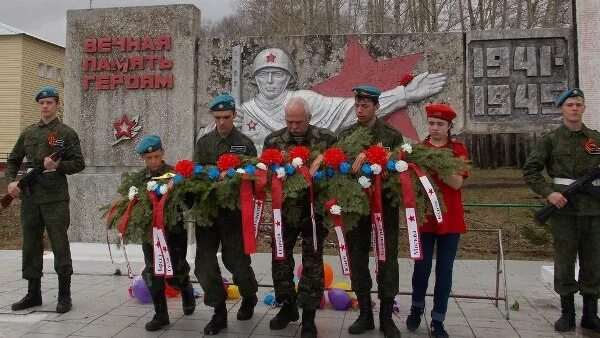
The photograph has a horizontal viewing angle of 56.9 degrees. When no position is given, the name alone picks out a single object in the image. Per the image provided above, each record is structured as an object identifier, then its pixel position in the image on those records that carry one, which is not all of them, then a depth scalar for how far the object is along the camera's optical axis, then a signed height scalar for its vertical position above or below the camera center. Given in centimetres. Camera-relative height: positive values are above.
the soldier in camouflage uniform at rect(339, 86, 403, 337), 412 -51
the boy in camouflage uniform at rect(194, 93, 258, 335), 426 -49
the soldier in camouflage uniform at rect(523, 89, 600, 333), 436 -31
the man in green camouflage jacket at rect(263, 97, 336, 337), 415 -53
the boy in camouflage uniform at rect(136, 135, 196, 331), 443 -51
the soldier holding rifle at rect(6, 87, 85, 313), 491 -14
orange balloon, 535 -91
